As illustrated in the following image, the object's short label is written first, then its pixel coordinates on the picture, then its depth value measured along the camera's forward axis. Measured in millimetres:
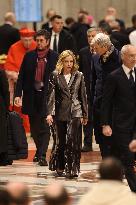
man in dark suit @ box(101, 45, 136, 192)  12727
